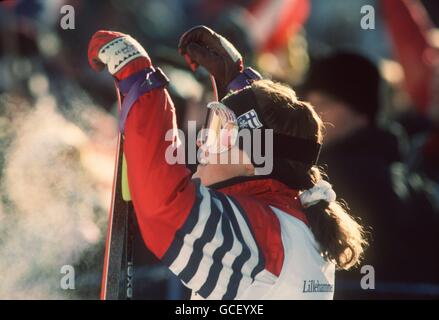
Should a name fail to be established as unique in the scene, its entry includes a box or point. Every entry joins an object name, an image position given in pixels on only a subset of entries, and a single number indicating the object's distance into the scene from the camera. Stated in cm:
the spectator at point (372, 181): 533
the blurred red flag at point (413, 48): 811
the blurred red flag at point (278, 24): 868
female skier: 317
